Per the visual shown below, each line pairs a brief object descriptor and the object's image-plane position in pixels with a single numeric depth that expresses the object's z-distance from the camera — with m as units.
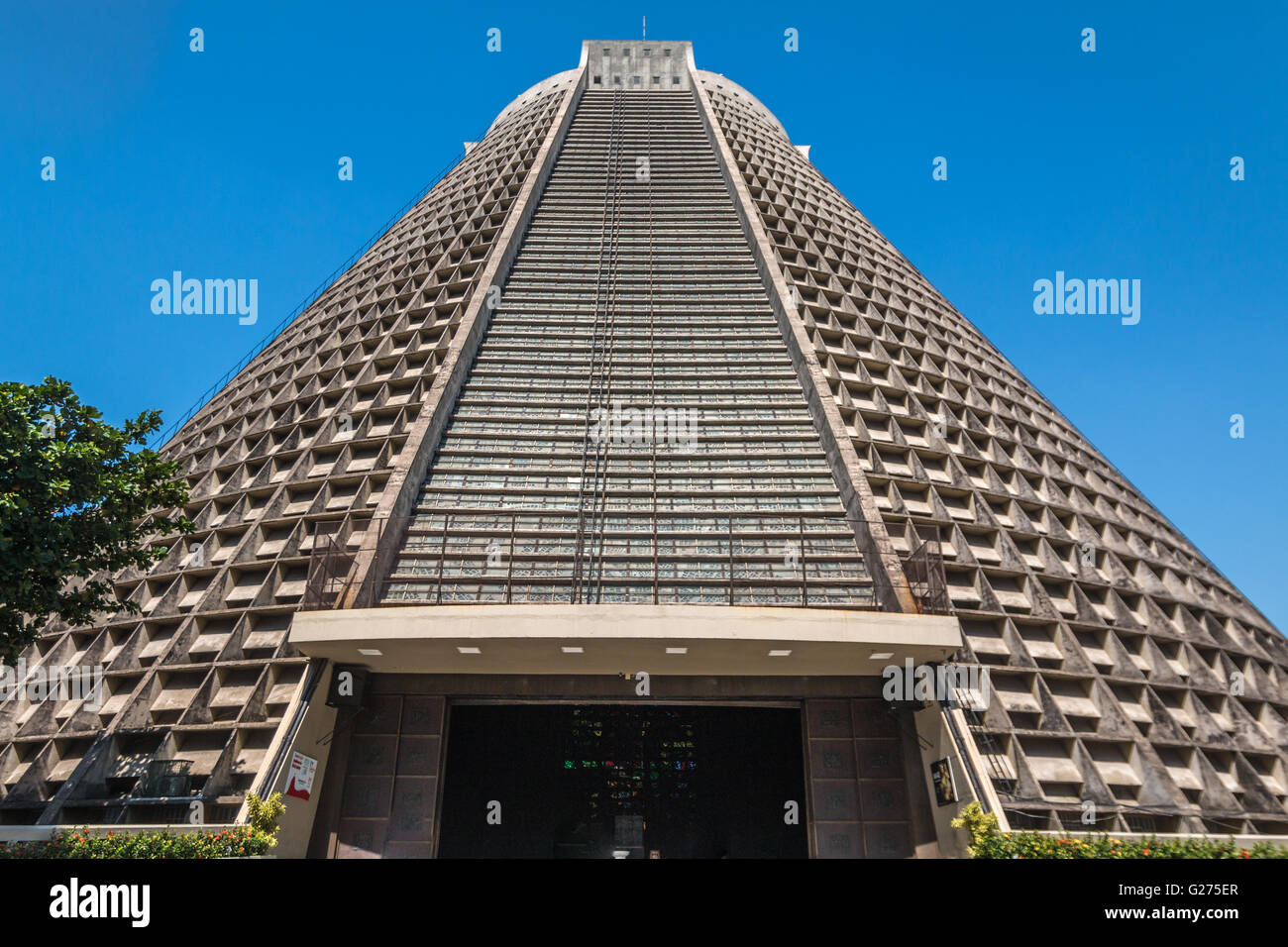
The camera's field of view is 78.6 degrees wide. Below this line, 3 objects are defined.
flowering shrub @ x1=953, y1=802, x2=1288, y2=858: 10.45
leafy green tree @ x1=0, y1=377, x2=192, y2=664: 12.62
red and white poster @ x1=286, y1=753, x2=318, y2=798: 13.27
